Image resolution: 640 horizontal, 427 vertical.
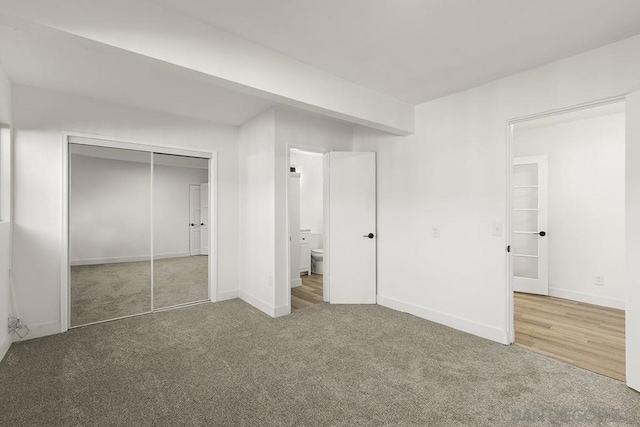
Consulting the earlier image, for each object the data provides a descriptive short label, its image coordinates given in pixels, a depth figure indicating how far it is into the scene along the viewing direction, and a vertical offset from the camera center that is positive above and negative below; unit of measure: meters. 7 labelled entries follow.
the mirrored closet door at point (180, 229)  3.84 -0.23
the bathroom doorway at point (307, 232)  4.76 -0.37
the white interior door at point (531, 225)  4.45 -0.20
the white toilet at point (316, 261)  5.95 -0.97
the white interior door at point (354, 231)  4.11 -0.26
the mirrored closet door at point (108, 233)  3.30 -0.24
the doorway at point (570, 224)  3.72 -0.16
